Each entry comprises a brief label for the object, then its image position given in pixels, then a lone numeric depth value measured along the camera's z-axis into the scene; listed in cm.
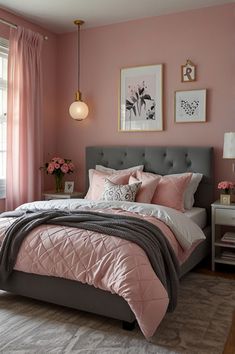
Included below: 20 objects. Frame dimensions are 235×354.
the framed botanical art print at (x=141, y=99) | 450
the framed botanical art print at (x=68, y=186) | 490
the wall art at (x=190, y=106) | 425
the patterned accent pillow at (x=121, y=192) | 378
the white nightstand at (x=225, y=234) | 375
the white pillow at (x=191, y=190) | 405
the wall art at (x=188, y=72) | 429
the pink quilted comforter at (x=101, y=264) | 235
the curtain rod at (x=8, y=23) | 416
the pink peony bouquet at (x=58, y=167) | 476
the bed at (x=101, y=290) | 259
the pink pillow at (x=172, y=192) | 387
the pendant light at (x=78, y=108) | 481
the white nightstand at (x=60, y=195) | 466
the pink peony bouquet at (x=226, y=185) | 388
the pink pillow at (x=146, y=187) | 384
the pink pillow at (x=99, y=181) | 414
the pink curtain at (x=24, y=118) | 432
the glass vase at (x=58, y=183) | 490
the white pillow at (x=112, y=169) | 440
